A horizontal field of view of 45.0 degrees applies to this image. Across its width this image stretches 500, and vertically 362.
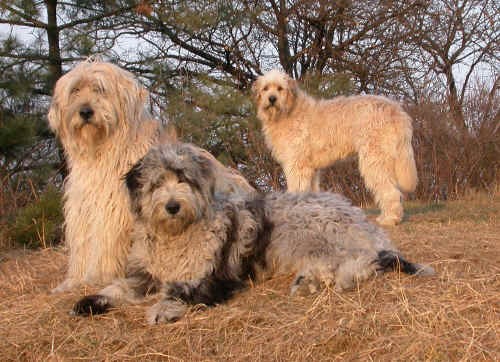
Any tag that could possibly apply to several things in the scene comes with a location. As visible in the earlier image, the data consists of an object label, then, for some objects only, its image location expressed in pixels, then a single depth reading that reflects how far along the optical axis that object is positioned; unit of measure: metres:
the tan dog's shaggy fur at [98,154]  4.59
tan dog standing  8.61
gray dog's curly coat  4.03
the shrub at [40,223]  7.74
